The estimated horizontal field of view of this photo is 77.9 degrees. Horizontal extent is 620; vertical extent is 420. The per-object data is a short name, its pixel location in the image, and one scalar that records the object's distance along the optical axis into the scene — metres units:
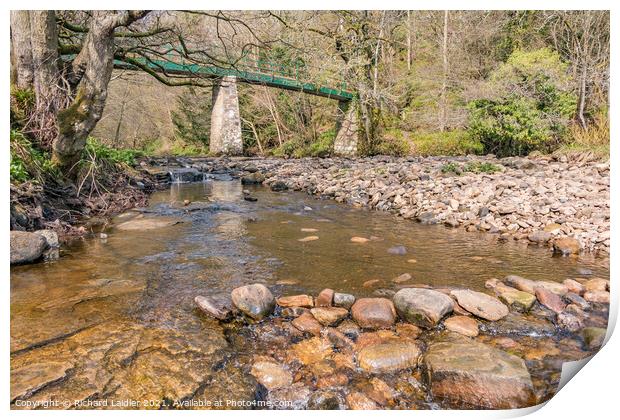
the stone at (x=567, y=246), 3.98
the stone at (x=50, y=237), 3.33
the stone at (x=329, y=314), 2.33
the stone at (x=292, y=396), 1.67
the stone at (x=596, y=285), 2.73
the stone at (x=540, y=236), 4.35
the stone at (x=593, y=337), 2.06
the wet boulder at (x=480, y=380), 1.65
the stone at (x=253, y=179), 9.69
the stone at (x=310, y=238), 4.26
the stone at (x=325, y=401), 1.66
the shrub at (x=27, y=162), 3.83
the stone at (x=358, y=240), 4.22
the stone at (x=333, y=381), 1.79
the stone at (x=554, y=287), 2.76
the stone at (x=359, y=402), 1.68
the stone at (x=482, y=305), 2.39
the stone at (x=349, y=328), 2.23
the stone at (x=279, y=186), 8.69
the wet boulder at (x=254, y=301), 2.35
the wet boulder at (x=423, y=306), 2.29
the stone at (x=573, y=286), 2.75
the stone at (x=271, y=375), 1.77
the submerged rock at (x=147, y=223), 4.54
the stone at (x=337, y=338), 2.11
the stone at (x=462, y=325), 2.22
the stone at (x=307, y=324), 2.24
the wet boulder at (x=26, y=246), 2.97
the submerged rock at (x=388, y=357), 1.91
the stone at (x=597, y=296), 2.58
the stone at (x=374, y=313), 2.31
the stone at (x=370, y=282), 2.95
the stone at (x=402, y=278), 3.04
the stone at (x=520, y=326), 2.26
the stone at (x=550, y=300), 2.53
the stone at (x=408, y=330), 2.21
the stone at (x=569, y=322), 2.30
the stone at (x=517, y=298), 2.53
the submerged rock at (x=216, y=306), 2.32
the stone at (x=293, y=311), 2.42
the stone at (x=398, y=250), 3.82
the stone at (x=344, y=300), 2.50
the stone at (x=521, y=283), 2.81
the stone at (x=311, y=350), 1.99
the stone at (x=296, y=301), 2.51
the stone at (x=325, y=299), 2.53
